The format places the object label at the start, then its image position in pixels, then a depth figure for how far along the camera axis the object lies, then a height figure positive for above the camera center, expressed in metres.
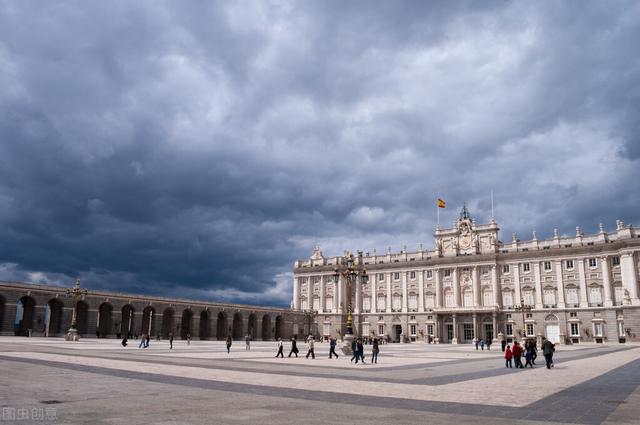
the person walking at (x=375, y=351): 28.36 -2.23
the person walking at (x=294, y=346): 32.22 -2.32
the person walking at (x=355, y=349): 27.16 -2.07
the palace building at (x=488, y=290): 75.25 +4.01
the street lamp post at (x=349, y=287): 33.82 +1.64
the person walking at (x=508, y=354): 25.83 -2.11
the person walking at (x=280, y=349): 31.76 -2.44
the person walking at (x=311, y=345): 30.95 -2.15
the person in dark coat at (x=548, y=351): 24.89 -1.86
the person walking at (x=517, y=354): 25.88 -2.10
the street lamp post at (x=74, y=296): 48.53 +1.45
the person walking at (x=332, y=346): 32.16 -2.25
